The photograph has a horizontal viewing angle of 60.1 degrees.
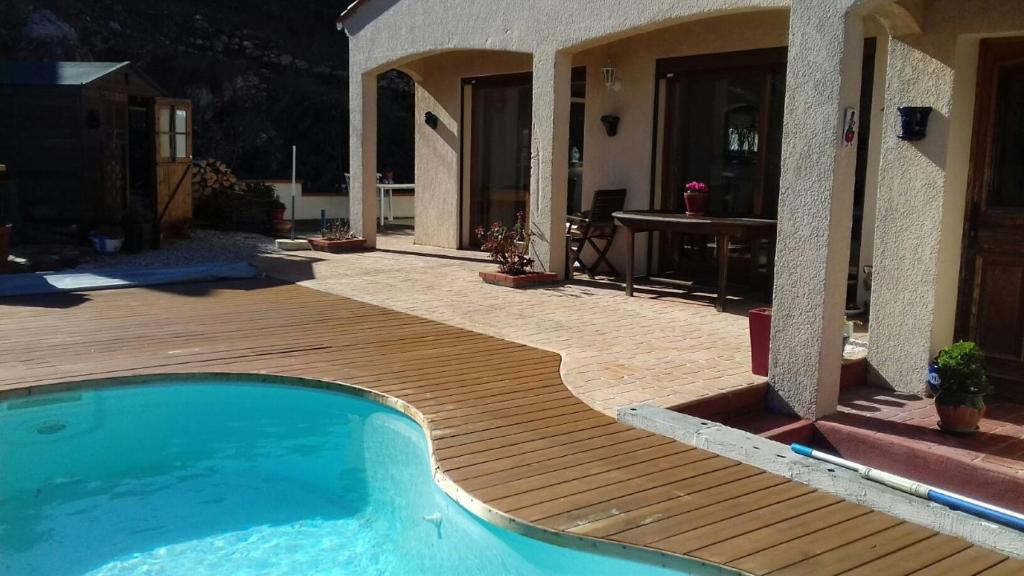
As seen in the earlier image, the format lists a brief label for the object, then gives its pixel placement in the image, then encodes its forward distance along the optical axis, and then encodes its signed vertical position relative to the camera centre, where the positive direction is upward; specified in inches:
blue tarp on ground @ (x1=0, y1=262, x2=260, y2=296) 346.9 -43.8
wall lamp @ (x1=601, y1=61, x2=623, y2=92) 396.2 +47.6
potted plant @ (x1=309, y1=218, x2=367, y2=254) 501.4 -35.9
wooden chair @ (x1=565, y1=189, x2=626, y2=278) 390.9 -18.6
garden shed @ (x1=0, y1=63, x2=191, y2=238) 450.6 +16.6
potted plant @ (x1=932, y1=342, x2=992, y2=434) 183.8 -40.6
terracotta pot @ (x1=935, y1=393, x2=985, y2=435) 183.8 -45.4
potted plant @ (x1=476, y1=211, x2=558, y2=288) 377.4 -33.9
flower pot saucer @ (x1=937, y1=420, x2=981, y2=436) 185.3 -49.7
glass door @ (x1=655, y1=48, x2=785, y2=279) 347.3 +20.8
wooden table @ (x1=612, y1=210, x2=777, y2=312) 302.2 -14.0
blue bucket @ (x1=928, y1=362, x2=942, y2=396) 205.8 -43.7
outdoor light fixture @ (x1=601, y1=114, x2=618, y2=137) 398.6 +27.8
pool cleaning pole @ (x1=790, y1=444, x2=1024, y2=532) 137.8 -49.6
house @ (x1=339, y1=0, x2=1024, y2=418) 194.4 +17.0
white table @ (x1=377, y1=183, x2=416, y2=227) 701.0 -9.0
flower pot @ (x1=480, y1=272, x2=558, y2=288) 375.6 -40.9
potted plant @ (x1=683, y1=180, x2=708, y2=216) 327.6 -4.4
